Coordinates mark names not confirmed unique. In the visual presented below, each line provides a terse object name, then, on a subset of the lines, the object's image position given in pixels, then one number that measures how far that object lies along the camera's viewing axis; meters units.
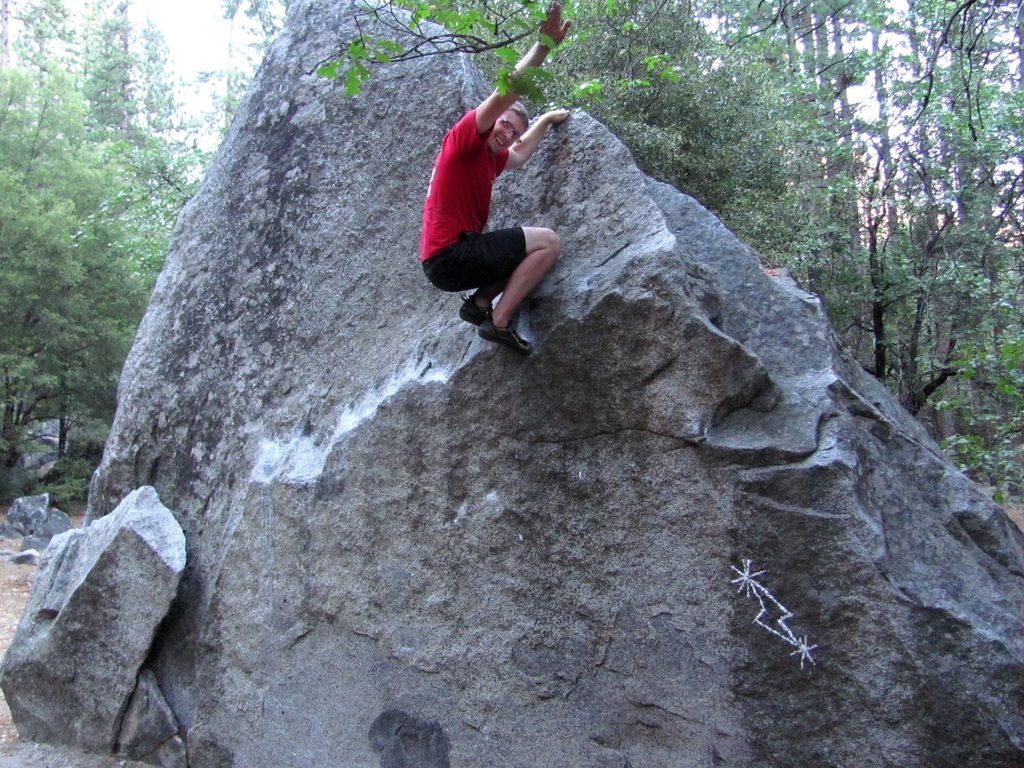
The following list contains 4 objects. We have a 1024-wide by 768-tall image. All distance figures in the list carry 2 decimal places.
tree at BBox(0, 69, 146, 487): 16.12
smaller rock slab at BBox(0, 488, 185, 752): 4.16
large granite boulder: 3.06
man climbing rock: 3.44
